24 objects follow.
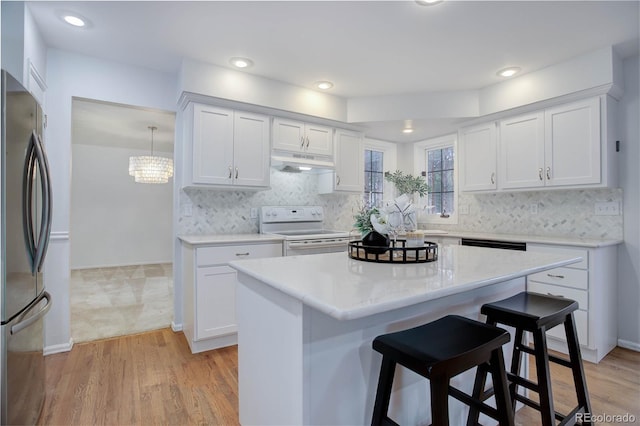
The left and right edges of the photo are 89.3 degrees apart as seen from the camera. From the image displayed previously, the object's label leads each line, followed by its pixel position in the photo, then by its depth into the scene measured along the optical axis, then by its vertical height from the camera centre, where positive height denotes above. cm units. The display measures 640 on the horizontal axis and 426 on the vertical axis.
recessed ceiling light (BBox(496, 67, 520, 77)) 295 +133
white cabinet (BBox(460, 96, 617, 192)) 267 +61
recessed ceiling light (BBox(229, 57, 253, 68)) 279 +133
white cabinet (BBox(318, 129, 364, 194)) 371 +56
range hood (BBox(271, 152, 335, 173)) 331 +54
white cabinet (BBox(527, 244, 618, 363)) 248 -62
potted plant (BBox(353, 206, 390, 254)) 163 -8
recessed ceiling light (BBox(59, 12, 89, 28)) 219 +134
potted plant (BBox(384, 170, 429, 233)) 419 +41
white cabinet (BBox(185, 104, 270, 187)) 291 +61
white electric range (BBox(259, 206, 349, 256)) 309 -18
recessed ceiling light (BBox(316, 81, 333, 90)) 325 +132
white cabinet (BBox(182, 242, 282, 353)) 265 -68
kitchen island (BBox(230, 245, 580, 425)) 109 -44
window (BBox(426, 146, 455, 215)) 429 +48
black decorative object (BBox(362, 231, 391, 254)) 169 -14
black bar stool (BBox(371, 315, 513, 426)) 99 -46
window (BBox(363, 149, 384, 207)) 449 +52
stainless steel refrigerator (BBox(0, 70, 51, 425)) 142 -17
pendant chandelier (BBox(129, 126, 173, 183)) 479 +67
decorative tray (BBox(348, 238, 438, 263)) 158 -20
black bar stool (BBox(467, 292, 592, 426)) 138 -60
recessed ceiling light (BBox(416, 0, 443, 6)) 200 +132
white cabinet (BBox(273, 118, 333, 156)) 332 +82
